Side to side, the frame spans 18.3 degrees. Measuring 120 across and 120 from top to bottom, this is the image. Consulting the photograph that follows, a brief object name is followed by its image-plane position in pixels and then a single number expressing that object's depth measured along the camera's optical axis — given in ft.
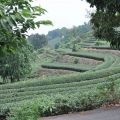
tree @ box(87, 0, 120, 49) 27.99
